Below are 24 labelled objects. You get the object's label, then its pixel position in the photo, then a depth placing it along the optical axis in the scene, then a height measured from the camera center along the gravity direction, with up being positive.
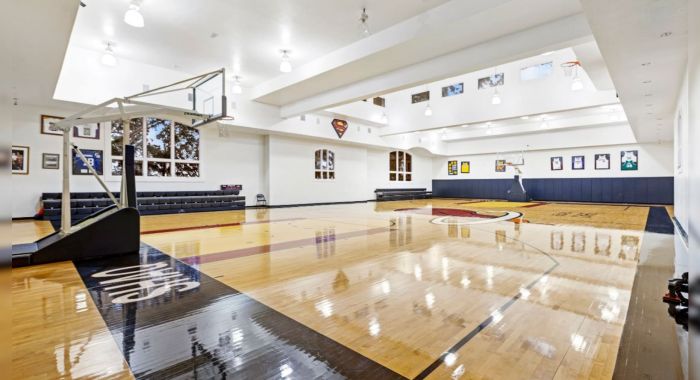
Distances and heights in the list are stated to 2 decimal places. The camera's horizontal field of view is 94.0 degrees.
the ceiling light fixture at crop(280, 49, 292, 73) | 7.09 +2.75
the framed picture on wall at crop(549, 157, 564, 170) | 15.84 +1.26
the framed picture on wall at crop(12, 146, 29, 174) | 7.84 +0.74
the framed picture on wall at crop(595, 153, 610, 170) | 14.70 +1.25
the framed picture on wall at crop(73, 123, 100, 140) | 8.65 +1.56
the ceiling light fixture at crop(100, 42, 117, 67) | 6.83 +2.74
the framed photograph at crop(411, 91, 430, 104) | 14.03 +4.03
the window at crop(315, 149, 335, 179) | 13.89 +1.10
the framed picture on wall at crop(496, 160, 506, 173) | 17.48 +1.24
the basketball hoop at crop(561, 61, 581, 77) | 9.67 +3.68
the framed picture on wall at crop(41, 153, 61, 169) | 8.20 +0.74
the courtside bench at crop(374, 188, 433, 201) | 16.45 -0.25
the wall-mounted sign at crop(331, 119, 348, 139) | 13.32 +2.60
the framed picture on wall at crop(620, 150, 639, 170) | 13.99 +1.25
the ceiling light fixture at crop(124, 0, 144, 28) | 4.82 +2.57
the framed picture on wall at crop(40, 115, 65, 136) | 8.19 +1.70
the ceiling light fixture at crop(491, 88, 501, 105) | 10.32 +2.85
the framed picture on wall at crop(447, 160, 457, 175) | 19.72 +1.33
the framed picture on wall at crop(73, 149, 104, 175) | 8.58 +0.75
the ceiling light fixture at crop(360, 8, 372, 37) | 5.82 +3.12
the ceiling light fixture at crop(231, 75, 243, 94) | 8.60 +2.92
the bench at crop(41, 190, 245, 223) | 8.06 -0.36
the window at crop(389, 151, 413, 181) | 17.83 +1.30
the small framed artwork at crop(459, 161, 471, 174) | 19.12 +1.30
